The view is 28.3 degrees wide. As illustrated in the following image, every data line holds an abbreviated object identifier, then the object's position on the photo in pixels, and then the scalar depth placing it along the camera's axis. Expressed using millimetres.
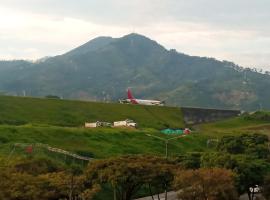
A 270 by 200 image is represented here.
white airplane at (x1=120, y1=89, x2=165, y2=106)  177100
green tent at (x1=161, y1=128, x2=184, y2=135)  125388
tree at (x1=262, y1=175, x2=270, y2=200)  67062
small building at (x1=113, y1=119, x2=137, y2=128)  125862
